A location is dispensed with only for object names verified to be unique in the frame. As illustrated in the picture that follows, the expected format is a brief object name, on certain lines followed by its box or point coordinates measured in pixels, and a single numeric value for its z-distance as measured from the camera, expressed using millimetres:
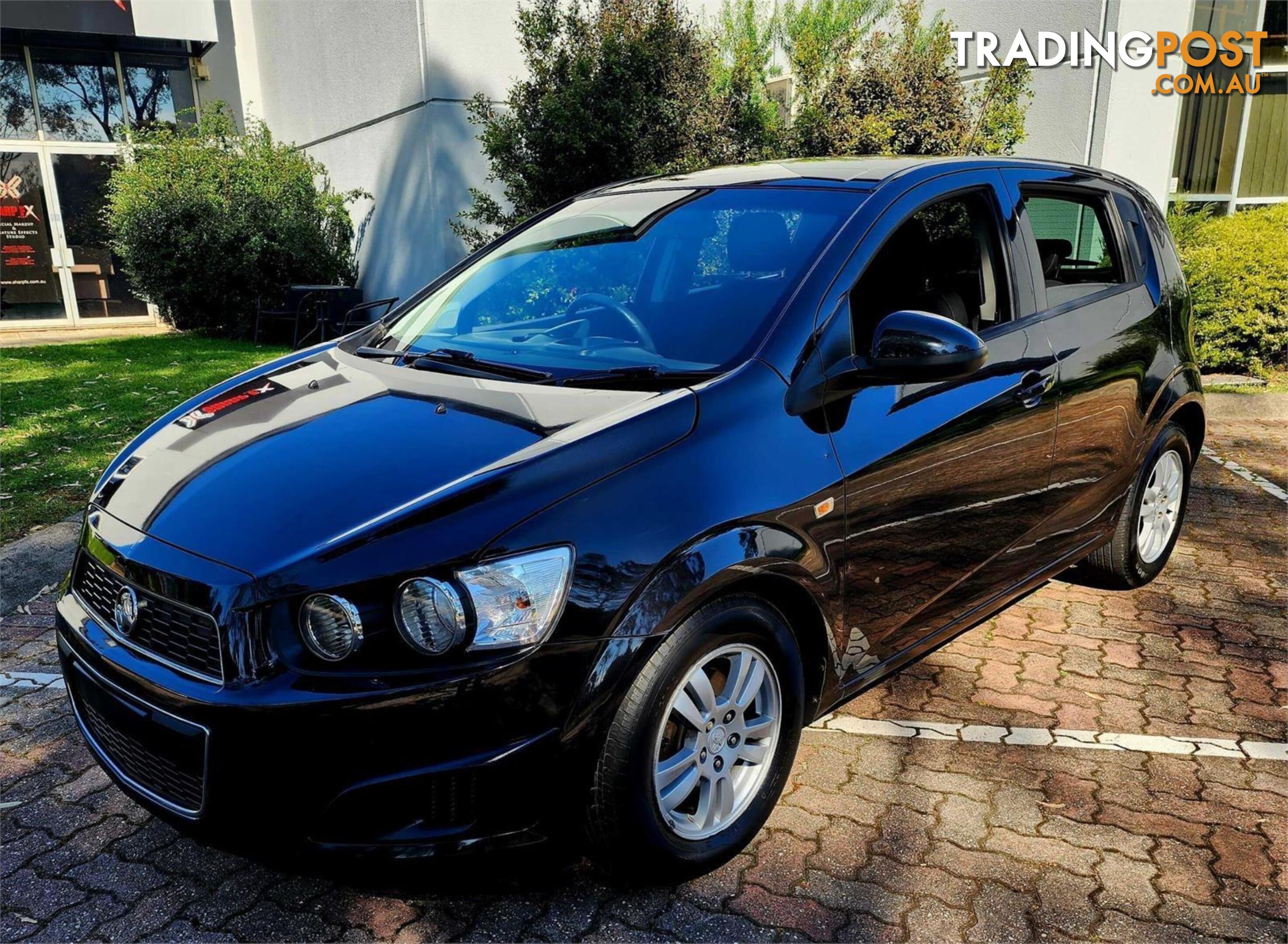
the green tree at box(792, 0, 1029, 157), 8875
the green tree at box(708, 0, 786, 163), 8750
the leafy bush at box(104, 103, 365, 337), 12695
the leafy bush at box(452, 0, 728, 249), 8375
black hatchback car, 2129
